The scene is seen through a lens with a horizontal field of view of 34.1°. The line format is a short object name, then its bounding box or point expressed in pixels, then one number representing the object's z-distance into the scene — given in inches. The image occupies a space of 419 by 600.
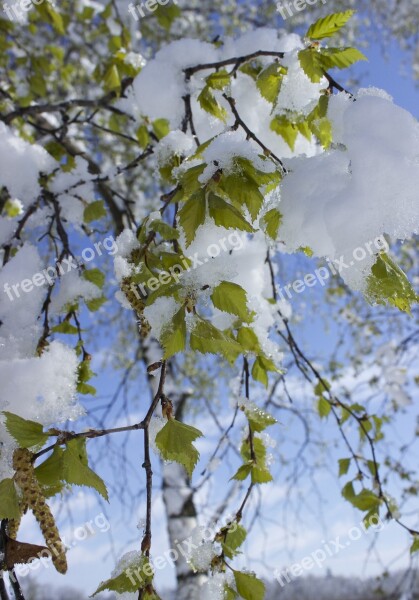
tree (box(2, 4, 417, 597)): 14.6
